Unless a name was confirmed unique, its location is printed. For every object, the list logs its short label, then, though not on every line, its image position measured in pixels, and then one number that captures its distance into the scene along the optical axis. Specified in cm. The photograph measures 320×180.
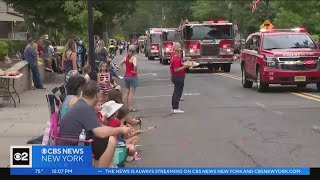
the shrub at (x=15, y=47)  2501
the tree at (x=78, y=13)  2169
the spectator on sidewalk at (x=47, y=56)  2609
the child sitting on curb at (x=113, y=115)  813
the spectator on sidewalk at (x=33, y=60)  1995
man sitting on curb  658
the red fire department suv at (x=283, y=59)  1841
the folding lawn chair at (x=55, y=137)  687
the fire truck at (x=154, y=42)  5325
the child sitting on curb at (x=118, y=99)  930
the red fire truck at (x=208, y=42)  3056
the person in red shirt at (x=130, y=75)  1491
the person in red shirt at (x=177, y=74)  1458
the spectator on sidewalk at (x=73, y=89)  766
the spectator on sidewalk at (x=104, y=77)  1340
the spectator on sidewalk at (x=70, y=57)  1716
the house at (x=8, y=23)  4795
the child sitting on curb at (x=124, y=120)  843
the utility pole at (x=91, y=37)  1427
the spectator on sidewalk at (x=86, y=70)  1305
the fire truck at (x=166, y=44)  4347
